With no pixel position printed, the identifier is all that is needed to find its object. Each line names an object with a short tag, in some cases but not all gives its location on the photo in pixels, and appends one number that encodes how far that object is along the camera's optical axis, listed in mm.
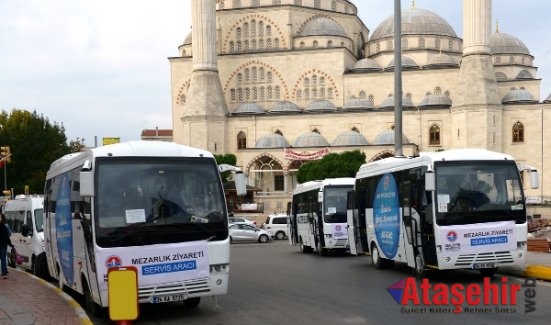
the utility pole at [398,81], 16969
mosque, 54531
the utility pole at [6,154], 28953
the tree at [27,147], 51125
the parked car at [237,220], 34181
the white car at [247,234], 31984
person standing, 13719
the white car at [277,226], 35688
